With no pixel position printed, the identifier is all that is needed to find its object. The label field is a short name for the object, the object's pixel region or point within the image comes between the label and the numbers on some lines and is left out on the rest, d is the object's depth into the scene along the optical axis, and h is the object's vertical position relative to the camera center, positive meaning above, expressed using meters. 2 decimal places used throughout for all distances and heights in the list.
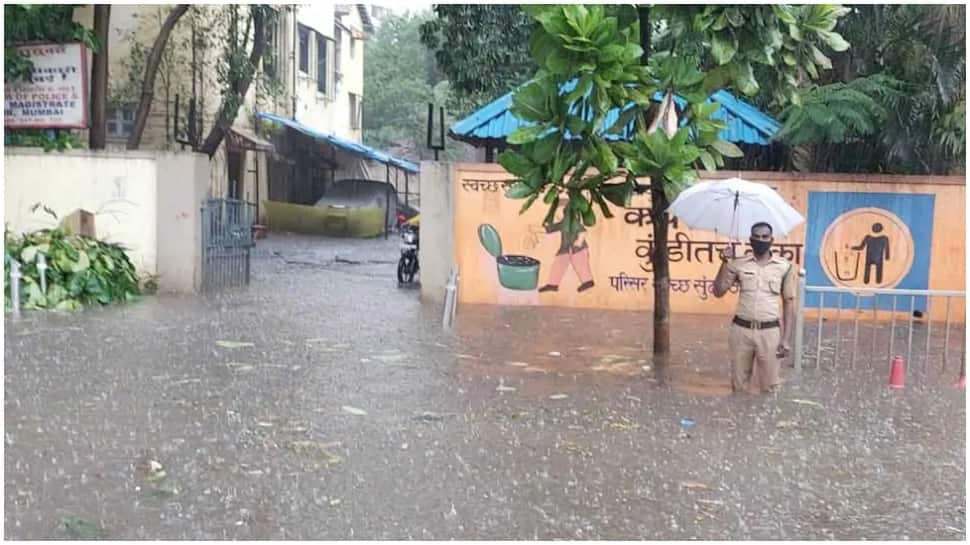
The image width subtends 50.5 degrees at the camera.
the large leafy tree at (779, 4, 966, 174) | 11.36 +1.11
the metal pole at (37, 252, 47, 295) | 11.15 -1.02
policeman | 7.42 -0.78
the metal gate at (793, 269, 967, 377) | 8.91 -1.46
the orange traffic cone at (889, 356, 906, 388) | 8.18 -1.38
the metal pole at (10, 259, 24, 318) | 10.54 -1.18
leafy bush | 11.18 -1.07
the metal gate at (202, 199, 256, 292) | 12.97 -0.82
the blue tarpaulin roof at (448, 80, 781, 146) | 13.49 +0.89
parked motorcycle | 15.38 -1.14
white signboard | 13.22 +1.07
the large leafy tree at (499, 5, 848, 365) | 7.34 +0.77
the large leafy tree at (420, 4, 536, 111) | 15.84 +2.25
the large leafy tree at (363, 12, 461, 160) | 46.34 +3.80
